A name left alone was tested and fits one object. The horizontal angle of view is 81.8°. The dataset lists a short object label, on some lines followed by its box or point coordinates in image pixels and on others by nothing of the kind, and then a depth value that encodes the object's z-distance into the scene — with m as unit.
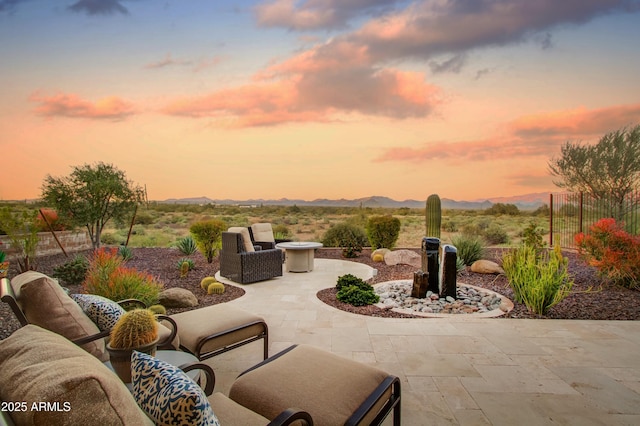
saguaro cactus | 9.84
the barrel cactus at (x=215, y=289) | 6.29
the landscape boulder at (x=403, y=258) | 9.18
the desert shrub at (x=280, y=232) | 11.99
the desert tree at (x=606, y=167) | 12.24
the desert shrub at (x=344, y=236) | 11.77
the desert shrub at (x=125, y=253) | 9.40
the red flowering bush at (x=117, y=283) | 4.77
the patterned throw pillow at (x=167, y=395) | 1.20
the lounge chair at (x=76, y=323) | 2.30
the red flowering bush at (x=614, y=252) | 6.23
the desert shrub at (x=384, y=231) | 10.93
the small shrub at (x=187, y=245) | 10.59
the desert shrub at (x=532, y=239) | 6.03
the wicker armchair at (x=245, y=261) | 6.94
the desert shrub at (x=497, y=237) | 16.52
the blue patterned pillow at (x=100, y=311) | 2.61
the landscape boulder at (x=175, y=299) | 5.35
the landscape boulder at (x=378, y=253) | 9.81
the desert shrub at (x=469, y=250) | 8.64
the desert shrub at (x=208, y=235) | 9.39
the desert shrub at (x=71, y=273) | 7.01
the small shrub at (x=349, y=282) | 6.07
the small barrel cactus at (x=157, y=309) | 4.30
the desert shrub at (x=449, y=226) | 23.59
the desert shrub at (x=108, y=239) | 13.80
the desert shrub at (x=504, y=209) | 28.86
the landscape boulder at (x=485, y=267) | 7.77
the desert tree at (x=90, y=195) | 10.45
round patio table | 8.26
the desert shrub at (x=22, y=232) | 8.25
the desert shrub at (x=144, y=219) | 24.55
